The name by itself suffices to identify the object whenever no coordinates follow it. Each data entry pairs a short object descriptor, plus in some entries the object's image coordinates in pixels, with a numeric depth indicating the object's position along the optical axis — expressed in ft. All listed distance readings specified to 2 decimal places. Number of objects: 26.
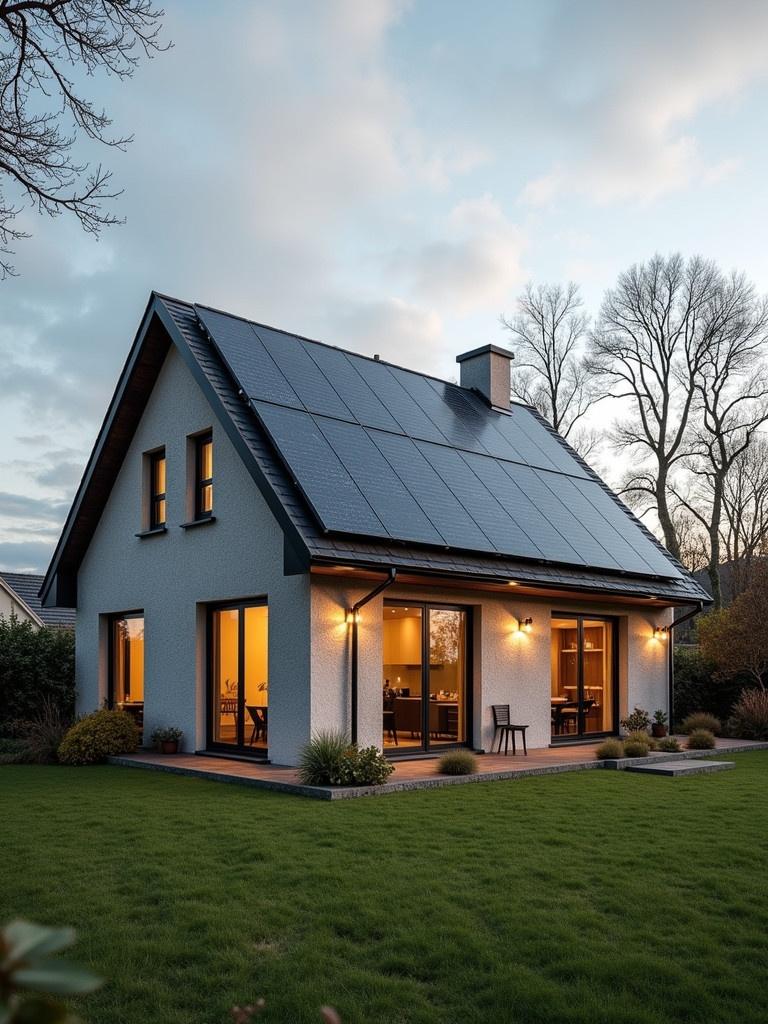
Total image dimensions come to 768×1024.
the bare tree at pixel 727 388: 92.63
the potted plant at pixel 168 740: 45.78
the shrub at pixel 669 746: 46.14
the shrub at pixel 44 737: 44.47
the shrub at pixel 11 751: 44.29
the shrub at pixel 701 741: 48.80
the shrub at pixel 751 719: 55.42
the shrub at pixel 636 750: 43.73
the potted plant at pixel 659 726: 53.83
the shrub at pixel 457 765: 37.27
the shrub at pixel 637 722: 53.83
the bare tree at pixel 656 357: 94.99
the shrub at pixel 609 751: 43.75
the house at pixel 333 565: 39.65
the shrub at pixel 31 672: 54.70
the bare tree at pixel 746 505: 99.66
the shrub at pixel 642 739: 45.62
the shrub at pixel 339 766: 34.12
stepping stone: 40.50
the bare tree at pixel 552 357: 99.66
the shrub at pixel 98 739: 43.45
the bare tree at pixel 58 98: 23.06
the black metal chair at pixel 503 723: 46.88
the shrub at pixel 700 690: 64.23
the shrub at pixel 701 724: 56.08
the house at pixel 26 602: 111.75
